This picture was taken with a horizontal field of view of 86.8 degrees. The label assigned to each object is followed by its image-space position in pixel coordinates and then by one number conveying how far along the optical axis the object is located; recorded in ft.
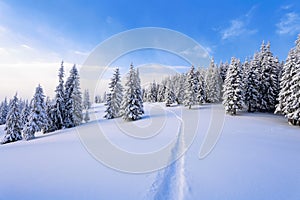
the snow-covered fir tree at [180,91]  204.85
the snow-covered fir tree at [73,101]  100.37
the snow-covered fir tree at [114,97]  114.21
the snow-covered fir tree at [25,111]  113.65
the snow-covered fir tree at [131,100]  99.48
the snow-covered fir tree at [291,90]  73.51
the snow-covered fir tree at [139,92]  105.40
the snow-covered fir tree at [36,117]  79.10
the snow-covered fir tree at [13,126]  89.71
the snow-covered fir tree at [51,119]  95.33
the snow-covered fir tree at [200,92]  149.69
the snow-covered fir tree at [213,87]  166.41
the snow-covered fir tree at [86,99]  255.58
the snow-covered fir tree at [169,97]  185.26
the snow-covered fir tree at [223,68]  184.96
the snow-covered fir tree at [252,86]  109.19
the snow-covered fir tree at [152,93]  276.41
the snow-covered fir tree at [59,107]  96.94
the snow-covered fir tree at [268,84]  107.65
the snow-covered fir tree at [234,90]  101.55
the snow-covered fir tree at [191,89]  139.03
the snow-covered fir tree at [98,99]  426.10
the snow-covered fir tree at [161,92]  258.57
